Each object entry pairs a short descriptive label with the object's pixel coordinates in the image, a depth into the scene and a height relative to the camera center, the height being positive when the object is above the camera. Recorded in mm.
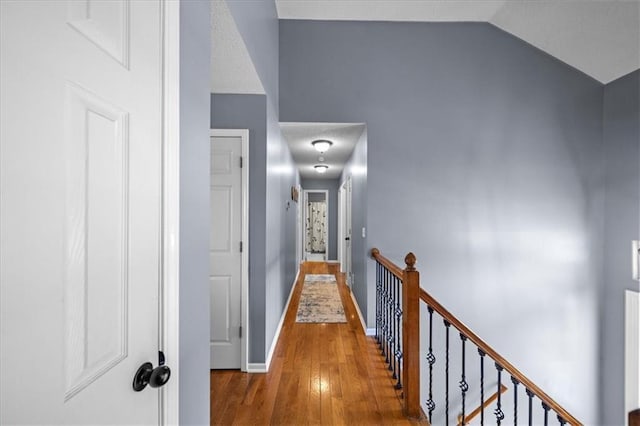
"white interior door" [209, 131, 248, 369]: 2754 -277
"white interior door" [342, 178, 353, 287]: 5848 -347
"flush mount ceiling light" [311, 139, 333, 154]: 4539 +960
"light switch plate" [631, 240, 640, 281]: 3438 -481
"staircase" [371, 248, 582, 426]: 1996 -1215
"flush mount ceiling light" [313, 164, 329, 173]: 6711 +951
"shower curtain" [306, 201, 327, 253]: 11541 -545
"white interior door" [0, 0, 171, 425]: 509 +7
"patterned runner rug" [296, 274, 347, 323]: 4164 -1343
